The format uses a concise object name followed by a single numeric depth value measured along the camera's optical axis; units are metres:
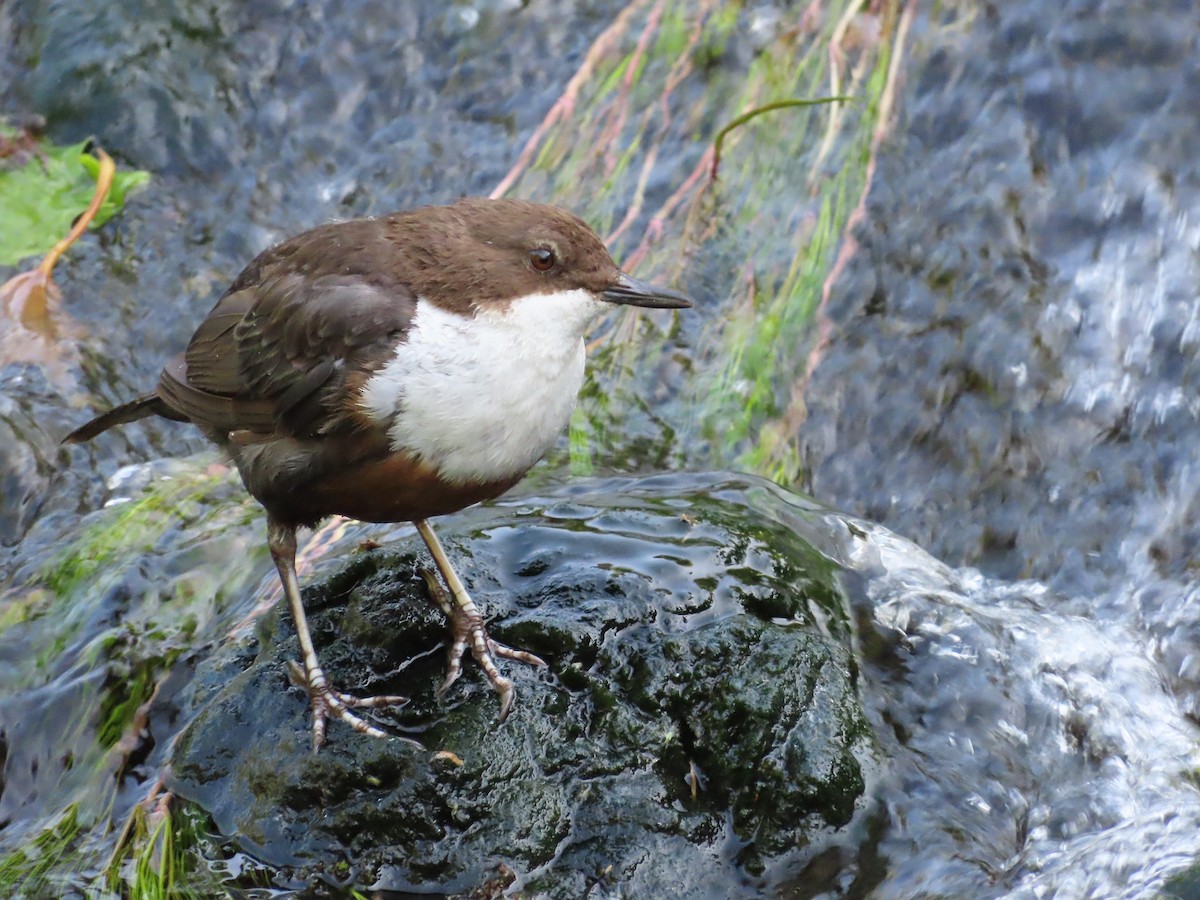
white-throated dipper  6.07
